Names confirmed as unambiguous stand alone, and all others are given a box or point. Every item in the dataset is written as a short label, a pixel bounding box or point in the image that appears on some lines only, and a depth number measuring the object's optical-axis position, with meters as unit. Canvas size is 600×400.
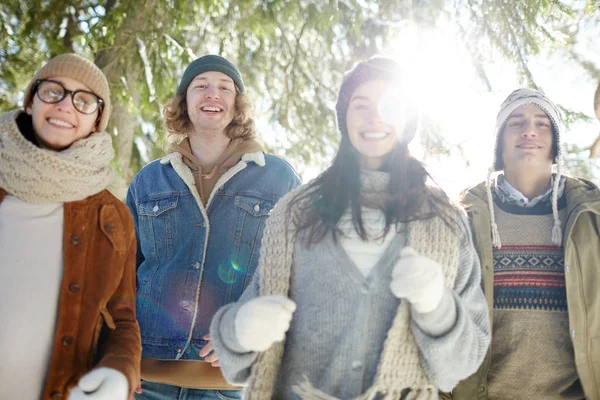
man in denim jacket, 2.55
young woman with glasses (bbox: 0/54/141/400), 1.86
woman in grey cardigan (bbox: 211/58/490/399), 1.73
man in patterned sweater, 2.30
